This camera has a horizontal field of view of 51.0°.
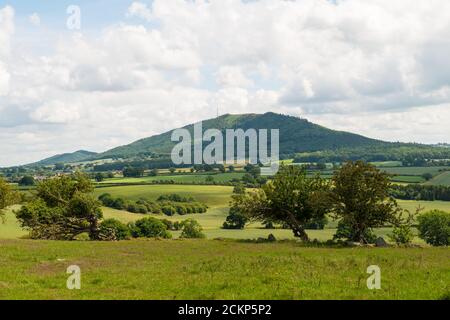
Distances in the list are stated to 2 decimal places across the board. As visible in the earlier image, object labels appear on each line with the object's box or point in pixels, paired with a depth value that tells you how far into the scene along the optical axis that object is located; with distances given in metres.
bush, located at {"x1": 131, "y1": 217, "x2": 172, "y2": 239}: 94.64
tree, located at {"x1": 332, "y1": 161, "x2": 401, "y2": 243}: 55.72
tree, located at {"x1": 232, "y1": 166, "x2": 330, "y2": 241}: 62.03
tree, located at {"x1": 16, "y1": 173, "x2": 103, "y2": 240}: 67.44
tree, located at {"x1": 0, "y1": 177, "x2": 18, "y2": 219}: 71.00
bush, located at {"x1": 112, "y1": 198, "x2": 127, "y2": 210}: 155.31
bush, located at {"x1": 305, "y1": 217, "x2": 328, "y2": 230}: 123.80
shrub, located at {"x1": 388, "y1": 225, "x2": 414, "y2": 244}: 92.31
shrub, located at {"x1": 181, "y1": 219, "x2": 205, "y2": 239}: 105.54
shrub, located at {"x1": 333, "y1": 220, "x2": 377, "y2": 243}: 83.26
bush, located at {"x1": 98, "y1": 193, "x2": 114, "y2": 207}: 157.50
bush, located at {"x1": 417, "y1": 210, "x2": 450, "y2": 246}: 109.12
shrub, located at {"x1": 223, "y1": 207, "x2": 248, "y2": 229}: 122.67
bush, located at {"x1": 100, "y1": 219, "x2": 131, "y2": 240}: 68.12
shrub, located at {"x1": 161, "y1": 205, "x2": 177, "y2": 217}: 160.25
